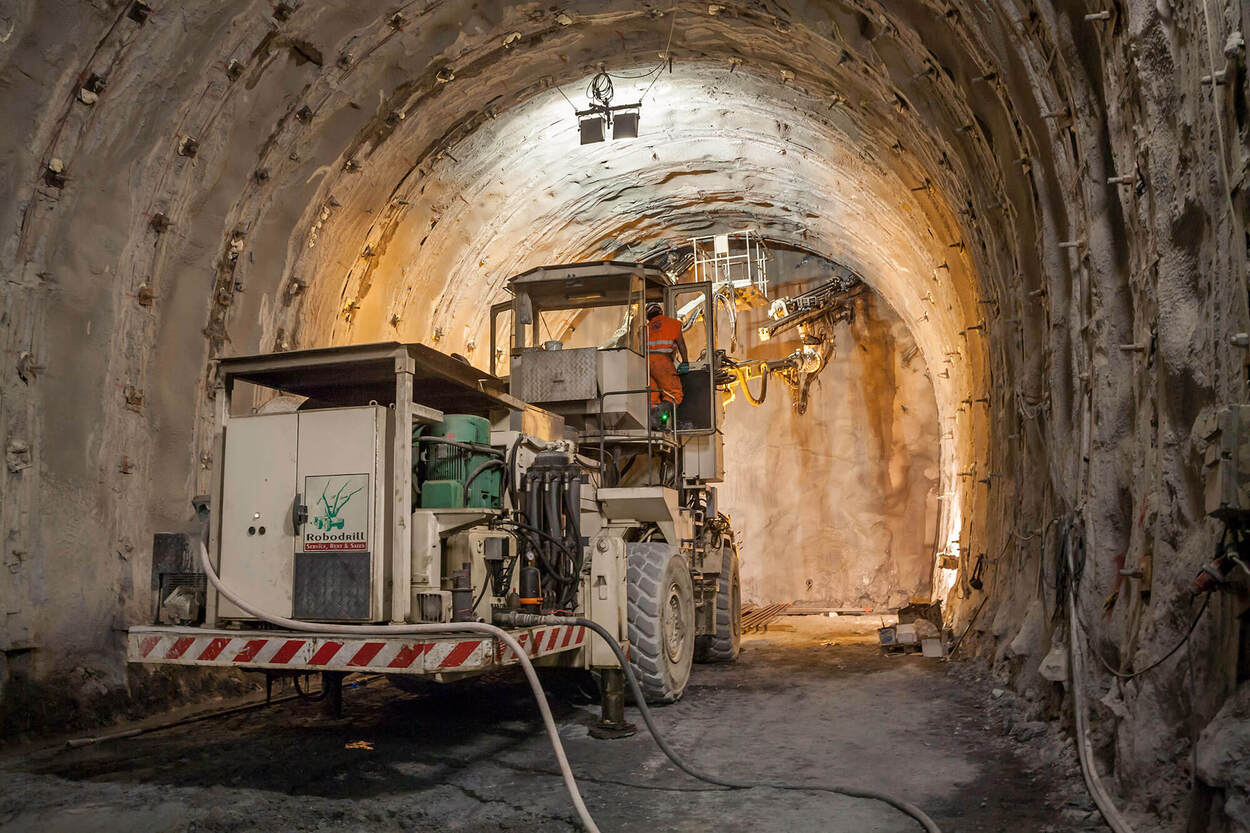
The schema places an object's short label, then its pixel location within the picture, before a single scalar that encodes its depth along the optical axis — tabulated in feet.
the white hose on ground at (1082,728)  12.16
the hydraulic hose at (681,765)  13.10
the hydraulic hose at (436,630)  14.29
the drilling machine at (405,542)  16.37
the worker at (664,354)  27.43
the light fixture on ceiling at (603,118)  31.70
